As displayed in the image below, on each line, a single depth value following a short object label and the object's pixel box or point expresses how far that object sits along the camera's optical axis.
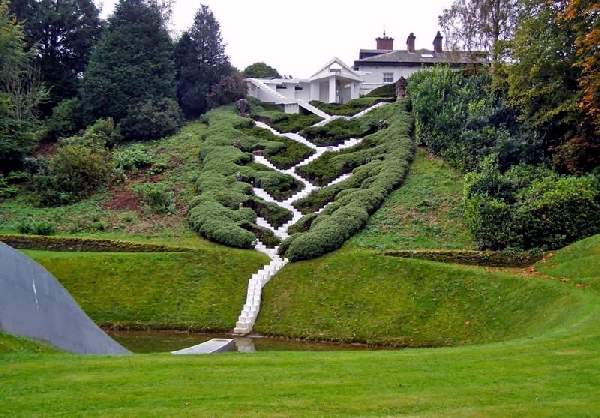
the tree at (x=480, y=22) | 36.62
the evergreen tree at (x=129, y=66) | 43.16
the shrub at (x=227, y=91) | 49.81
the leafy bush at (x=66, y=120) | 42.78
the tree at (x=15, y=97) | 36.03
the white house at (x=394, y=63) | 56.62
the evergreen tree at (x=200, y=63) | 50.00
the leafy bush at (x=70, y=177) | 32.90
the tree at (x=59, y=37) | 48.09
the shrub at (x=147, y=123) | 42.22
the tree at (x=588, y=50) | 23.12
